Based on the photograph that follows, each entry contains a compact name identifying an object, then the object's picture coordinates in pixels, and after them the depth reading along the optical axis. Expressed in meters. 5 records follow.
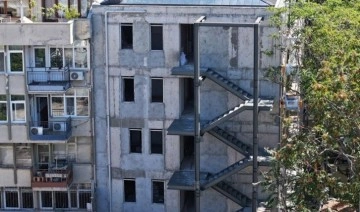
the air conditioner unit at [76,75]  36.69
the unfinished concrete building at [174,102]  35.44
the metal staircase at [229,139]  34.91
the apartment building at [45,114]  36.03
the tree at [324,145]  24.88
